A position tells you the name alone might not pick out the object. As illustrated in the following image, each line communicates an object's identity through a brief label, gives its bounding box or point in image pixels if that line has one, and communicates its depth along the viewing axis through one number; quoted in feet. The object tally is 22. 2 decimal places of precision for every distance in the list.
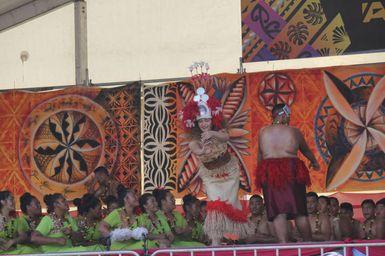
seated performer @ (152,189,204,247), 48.06
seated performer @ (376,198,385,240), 51.74
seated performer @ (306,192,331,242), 51.13
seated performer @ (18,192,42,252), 48.85
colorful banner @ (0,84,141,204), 63.90
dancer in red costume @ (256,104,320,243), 45.12
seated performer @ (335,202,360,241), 53.45
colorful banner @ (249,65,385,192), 60.08
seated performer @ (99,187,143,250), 43.30
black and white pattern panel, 62.89
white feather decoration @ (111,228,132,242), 43.24
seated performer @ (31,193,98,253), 45.82
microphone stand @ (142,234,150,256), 36.43
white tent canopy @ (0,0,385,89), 68.77
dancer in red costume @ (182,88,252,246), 46.30
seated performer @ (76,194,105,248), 48.06
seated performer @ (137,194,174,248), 45.16
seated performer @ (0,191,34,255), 46.08
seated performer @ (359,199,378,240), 53.12
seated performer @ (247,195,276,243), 48.36
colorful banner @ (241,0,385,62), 59.77
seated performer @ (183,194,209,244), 50.69
